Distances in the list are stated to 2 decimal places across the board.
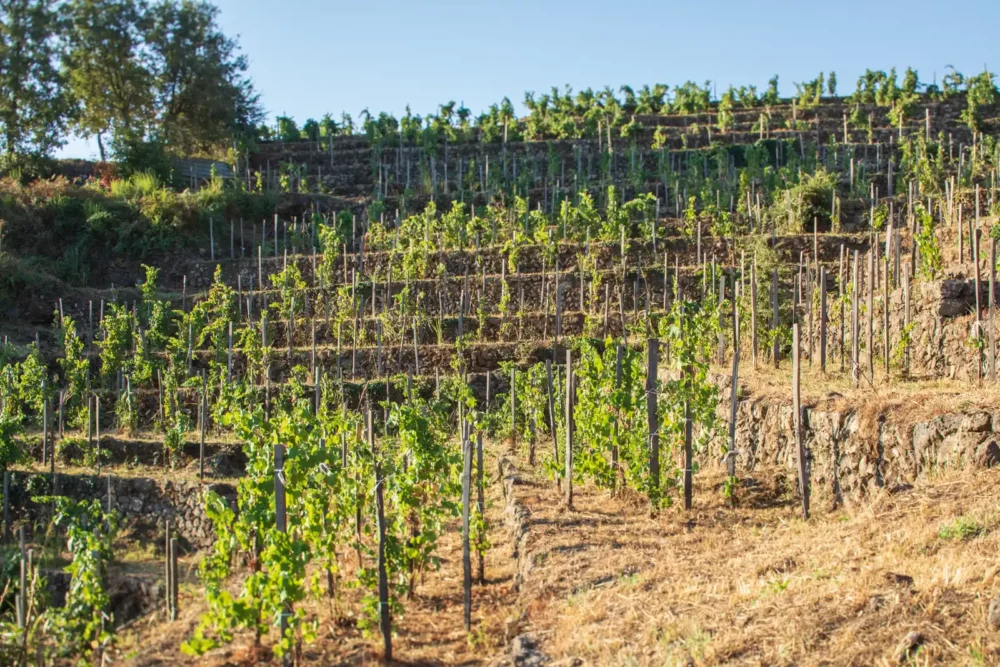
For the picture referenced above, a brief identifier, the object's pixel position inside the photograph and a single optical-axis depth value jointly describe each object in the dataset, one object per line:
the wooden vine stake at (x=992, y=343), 11.35
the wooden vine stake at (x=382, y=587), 7.79
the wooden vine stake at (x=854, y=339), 12.35
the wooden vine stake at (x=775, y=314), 14.72
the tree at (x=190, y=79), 32.41
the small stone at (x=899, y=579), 6.97
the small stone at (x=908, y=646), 6.01
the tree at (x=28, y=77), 31.47
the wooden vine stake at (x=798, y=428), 9.61
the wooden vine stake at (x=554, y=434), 12.73
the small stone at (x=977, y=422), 9.38
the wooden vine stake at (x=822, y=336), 13.23
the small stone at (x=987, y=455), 9.16
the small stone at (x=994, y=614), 6.07
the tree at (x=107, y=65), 31.44
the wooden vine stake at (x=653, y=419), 10.63
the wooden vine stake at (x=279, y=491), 7.88
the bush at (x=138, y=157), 30.80
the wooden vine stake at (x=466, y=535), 8.38
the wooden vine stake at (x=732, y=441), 10.73
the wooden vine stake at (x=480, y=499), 9.55
